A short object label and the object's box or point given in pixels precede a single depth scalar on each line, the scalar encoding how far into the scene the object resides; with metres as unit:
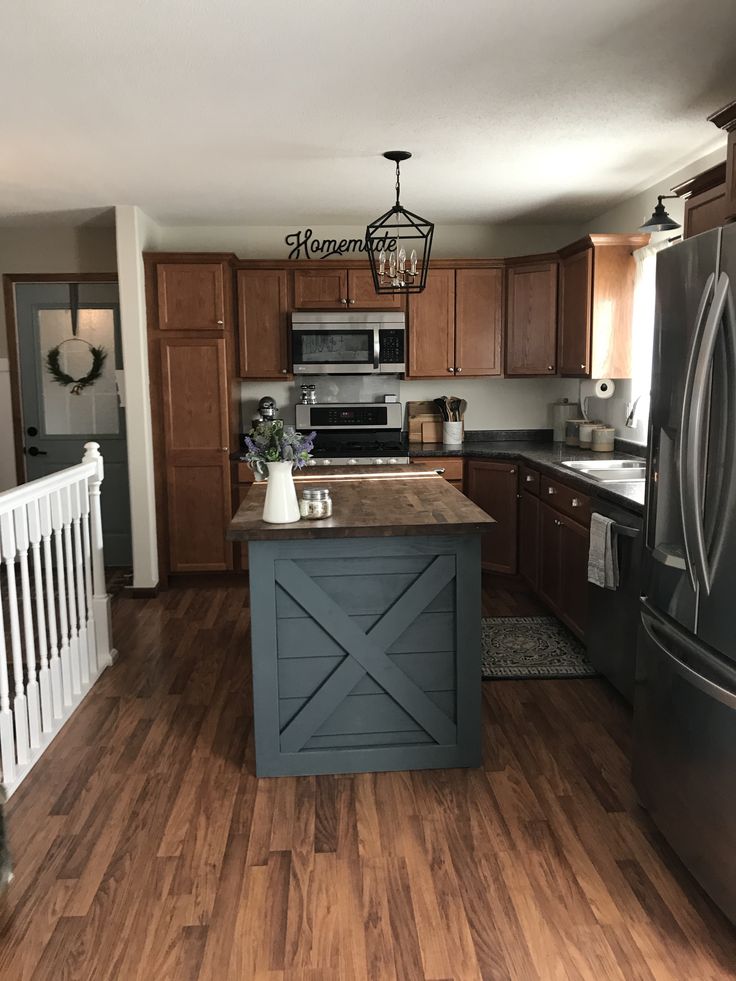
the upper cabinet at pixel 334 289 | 5.60
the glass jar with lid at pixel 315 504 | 2.90
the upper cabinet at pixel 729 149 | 2.59
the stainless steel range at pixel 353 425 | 5.86
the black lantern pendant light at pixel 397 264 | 3.72
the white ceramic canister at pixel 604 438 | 5.02
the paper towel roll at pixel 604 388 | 5.02
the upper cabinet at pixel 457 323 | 5.68
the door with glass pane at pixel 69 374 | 5.88
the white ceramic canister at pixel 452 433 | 5.90
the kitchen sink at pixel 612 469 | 4.35
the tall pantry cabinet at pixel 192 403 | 5.33
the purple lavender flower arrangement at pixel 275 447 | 2.83
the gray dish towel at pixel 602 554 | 3.39
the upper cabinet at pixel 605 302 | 4.77
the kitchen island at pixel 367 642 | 2.80
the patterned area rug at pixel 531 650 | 3.87
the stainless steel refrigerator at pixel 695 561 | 2.00
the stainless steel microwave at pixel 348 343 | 5.60
